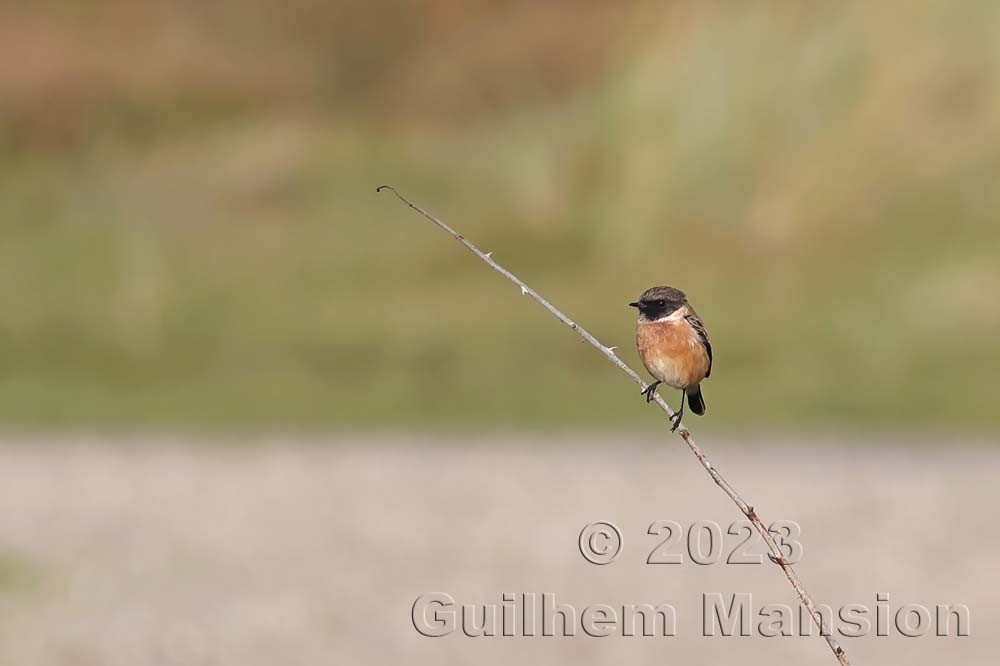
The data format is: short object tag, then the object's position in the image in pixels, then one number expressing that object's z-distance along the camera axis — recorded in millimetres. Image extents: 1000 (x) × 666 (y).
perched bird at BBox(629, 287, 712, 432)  12530
